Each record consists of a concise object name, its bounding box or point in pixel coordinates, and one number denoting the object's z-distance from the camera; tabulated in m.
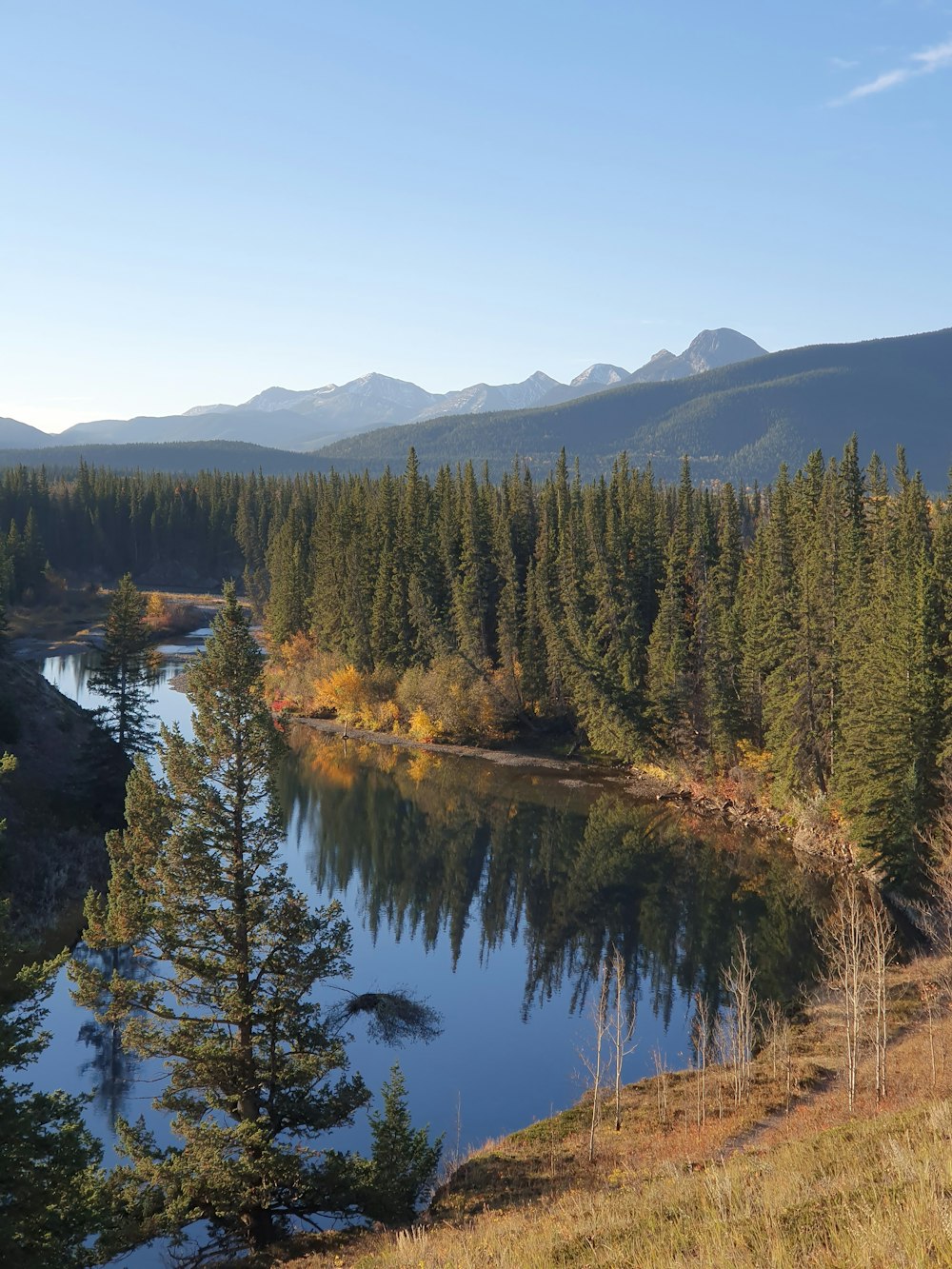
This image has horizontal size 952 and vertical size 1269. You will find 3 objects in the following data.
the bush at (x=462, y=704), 89.56
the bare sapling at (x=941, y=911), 38.03
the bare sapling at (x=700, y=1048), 29.33
